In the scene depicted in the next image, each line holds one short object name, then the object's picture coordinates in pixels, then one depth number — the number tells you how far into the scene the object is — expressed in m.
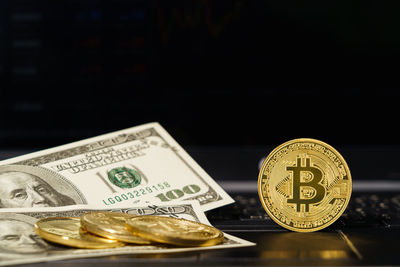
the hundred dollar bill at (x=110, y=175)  0.64
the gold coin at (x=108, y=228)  0.57
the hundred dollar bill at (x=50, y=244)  0.55
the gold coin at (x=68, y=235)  0.56
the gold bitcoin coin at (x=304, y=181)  0.60
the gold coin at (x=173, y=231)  0.56
